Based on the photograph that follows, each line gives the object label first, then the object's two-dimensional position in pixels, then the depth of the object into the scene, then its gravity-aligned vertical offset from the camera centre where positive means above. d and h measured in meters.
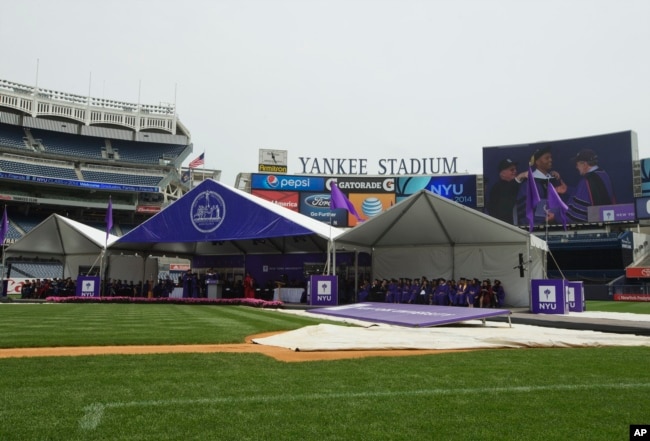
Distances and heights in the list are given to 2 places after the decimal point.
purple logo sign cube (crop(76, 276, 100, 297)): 28.11 -0.60
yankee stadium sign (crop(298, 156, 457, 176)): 57.66 +12.20
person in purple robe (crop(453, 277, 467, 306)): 21.61 -0.49
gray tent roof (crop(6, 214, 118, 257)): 30.33 +1.96
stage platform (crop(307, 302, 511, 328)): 13.27 -0.92
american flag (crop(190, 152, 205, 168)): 68.94 +14.62
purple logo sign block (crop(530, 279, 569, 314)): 19.36 -0.47
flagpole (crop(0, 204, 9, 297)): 30.06 +0.95
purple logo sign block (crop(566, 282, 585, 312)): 21.59 -0.48
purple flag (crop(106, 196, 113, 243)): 28.90 +2.89
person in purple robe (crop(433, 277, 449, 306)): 22.36 -0.55
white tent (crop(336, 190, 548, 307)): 22.33 +1.74
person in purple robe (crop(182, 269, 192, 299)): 30.44 -0.61
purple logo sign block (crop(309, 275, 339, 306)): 23.20 -0.48
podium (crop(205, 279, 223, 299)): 28.47 -0.64
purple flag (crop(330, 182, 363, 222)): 26.58 +3.87
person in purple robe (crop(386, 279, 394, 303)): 23.80 -0.58
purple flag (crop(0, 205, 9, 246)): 29.96 +2.42
